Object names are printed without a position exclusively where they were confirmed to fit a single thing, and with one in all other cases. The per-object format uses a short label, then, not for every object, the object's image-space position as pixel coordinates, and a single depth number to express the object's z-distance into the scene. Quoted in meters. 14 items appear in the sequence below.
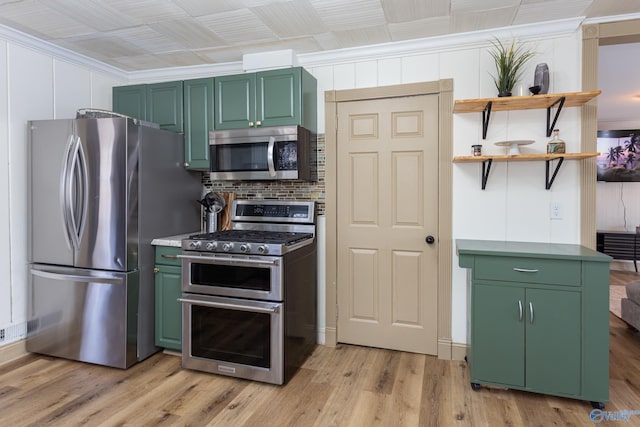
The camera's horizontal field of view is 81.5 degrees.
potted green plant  2.53
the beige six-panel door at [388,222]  2.85
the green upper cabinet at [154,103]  3.14
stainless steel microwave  2.77
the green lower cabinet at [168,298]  2.80
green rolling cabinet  2.11
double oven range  2.39
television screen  5.83
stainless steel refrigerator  2.61
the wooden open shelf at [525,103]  2.36
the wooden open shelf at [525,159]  2.36
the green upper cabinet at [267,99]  2.80
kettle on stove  3.24
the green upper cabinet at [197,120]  3.05
